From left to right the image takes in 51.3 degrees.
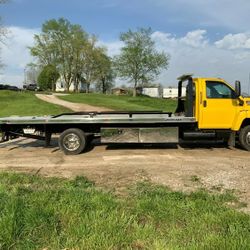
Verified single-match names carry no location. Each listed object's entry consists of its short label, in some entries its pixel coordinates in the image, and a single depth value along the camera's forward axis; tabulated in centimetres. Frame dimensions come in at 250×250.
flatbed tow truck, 719
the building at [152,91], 5577
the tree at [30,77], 6715
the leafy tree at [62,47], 5298
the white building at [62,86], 5658
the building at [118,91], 5776
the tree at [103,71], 5358
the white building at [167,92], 5605
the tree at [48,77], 5237
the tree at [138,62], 4169
